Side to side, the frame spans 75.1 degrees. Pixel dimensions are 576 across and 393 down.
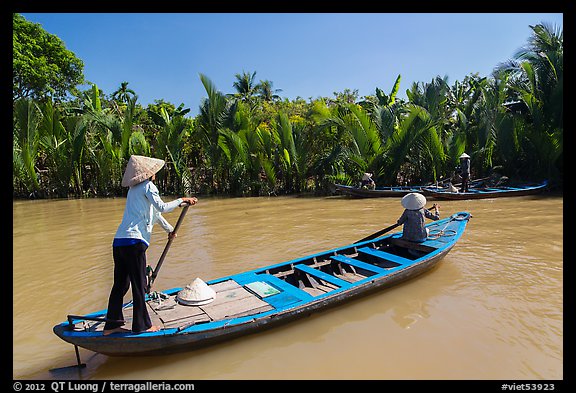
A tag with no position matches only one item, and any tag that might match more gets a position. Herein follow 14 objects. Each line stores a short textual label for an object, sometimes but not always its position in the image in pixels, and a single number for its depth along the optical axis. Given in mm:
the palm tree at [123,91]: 28344
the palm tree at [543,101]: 13164
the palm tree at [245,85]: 30930
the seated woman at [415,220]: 5449
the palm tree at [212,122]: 15102
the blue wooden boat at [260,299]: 3113
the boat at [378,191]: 13188
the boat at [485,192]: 11969
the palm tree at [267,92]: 33438
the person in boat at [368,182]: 13773
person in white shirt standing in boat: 3062
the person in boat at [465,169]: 12484
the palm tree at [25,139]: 14547
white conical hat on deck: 3650
